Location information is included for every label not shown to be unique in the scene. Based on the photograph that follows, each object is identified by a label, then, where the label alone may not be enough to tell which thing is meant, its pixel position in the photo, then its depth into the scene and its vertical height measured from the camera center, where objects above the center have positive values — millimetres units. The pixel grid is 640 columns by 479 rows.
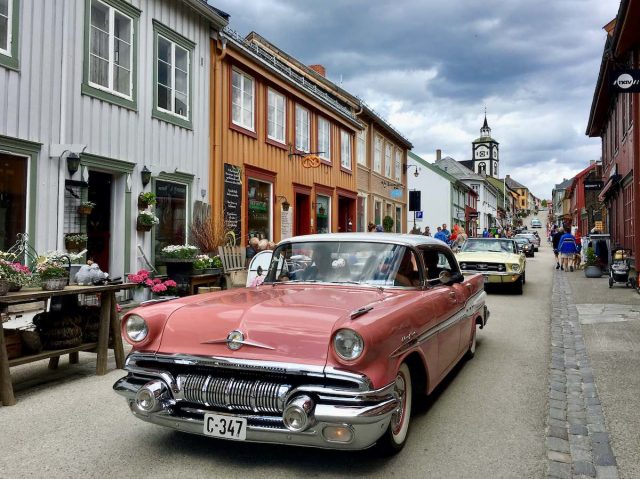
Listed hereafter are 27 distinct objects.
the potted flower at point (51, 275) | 5199 -196
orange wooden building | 13008 +2916
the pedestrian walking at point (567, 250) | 20531 +183
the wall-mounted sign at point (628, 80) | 10320 +3191
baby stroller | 13641 -430
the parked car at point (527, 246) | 32438 +510
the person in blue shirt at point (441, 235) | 21578 +751
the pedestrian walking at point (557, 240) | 21903 +670
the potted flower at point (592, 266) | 17375 -343
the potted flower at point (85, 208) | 8898 +719
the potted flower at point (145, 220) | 10227 +613
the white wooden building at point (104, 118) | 8125 +2294
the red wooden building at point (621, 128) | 13344 +3923
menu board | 12969 +1274
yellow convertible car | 13406 -174
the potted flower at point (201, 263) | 10767 -176
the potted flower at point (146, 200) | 10344 +988
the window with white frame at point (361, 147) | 23094 +4410
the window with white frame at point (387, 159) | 26708 +4518
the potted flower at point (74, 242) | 8680 +182
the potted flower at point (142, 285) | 7473 -427
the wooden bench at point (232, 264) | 11790 -221
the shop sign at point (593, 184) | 22953 +2884
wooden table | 4730 -810
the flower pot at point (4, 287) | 4695 -277
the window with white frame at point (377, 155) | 25017 +4448
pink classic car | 3211 -667
